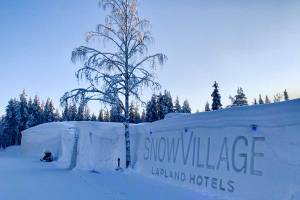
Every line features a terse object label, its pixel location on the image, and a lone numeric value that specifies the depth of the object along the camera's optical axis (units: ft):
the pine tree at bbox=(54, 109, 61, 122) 266.12
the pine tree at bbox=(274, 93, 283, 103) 346.54
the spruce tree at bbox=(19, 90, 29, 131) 224.33
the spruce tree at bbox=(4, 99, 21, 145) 221.46
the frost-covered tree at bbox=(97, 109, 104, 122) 286.25
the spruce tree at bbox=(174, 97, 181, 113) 222.24
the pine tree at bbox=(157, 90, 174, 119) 180.96
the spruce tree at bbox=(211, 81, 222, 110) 159.50
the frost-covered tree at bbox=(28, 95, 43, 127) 224.33
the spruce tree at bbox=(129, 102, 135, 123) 204.97
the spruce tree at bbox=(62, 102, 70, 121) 242.99
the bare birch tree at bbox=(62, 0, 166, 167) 54.65
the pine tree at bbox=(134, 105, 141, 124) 252.62
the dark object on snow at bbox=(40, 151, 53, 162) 93.51
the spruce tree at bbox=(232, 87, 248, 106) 193.77
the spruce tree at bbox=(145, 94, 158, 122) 177.00
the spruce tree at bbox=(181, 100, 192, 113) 254.74
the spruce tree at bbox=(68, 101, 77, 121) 245.30
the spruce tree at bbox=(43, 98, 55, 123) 246.88
